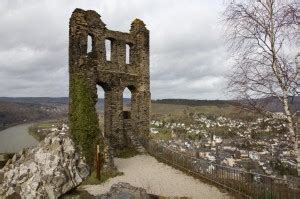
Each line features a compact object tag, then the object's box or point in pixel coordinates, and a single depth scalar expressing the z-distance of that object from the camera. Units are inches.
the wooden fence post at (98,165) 394.6
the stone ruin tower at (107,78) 492.3
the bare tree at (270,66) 277.4
